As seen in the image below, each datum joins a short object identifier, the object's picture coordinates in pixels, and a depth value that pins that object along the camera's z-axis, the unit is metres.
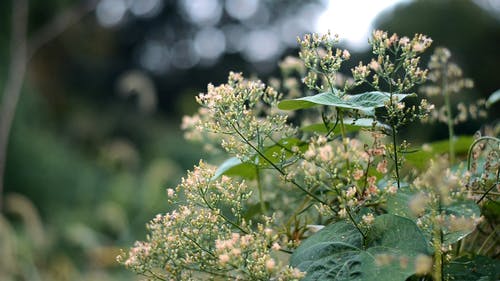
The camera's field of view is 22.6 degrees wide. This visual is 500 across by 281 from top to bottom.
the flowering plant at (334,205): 0.79
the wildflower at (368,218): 0.79
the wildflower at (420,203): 0.73
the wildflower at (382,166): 0.83
